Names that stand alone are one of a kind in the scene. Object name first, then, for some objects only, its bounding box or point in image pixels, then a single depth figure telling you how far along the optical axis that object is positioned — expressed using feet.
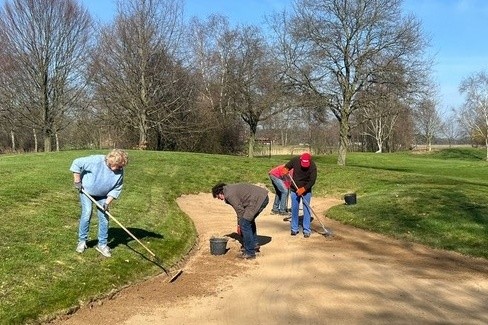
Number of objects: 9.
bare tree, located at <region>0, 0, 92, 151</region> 133.49
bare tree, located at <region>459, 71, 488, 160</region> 233.35
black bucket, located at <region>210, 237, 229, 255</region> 35.12
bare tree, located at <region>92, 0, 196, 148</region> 131.64
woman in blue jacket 27.84
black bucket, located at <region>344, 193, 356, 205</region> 55.11
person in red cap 41.06
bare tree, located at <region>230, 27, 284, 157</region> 142.00
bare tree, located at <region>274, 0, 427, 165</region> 108.47
